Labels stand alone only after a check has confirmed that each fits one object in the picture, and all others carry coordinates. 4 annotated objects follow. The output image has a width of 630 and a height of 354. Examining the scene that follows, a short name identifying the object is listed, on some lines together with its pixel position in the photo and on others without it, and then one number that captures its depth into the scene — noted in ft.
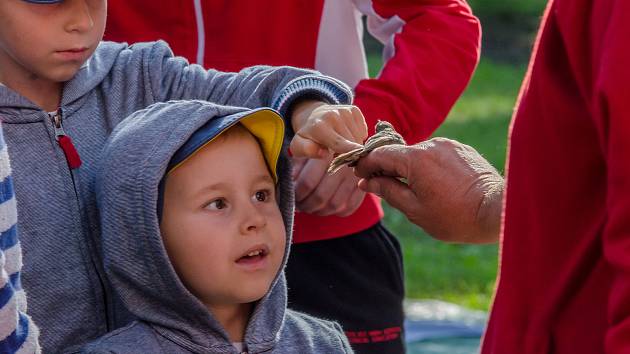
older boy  13.07
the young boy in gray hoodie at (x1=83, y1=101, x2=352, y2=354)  13.14
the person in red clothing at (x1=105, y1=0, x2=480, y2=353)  17.21
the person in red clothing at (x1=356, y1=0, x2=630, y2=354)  8.26
